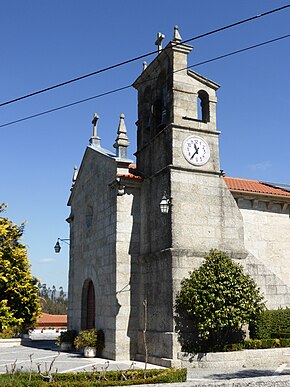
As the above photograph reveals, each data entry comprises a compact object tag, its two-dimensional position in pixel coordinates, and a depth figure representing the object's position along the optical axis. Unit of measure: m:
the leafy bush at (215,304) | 15.04
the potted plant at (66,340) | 21.19
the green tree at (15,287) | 25.78
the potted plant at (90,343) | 17.98
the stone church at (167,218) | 16.47
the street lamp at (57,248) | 24.40
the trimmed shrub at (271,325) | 16.02
